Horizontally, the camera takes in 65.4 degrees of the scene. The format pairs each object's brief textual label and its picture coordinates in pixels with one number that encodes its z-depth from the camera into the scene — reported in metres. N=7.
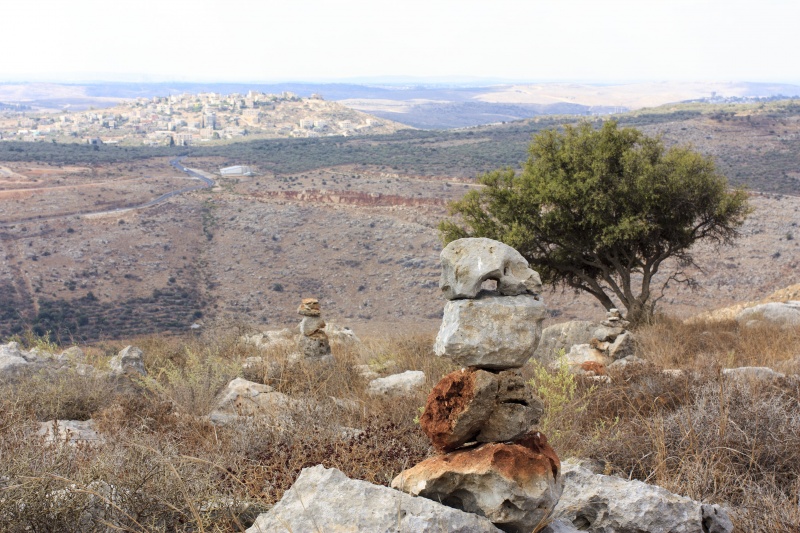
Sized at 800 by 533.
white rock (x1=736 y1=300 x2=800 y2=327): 13.29
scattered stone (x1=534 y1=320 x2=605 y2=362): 12.56
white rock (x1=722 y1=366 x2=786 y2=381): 6.55
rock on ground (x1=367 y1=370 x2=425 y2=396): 7.52
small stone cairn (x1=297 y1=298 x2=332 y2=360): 9.48
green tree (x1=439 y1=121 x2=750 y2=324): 13.41
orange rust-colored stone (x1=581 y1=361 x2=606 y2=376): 8.17
